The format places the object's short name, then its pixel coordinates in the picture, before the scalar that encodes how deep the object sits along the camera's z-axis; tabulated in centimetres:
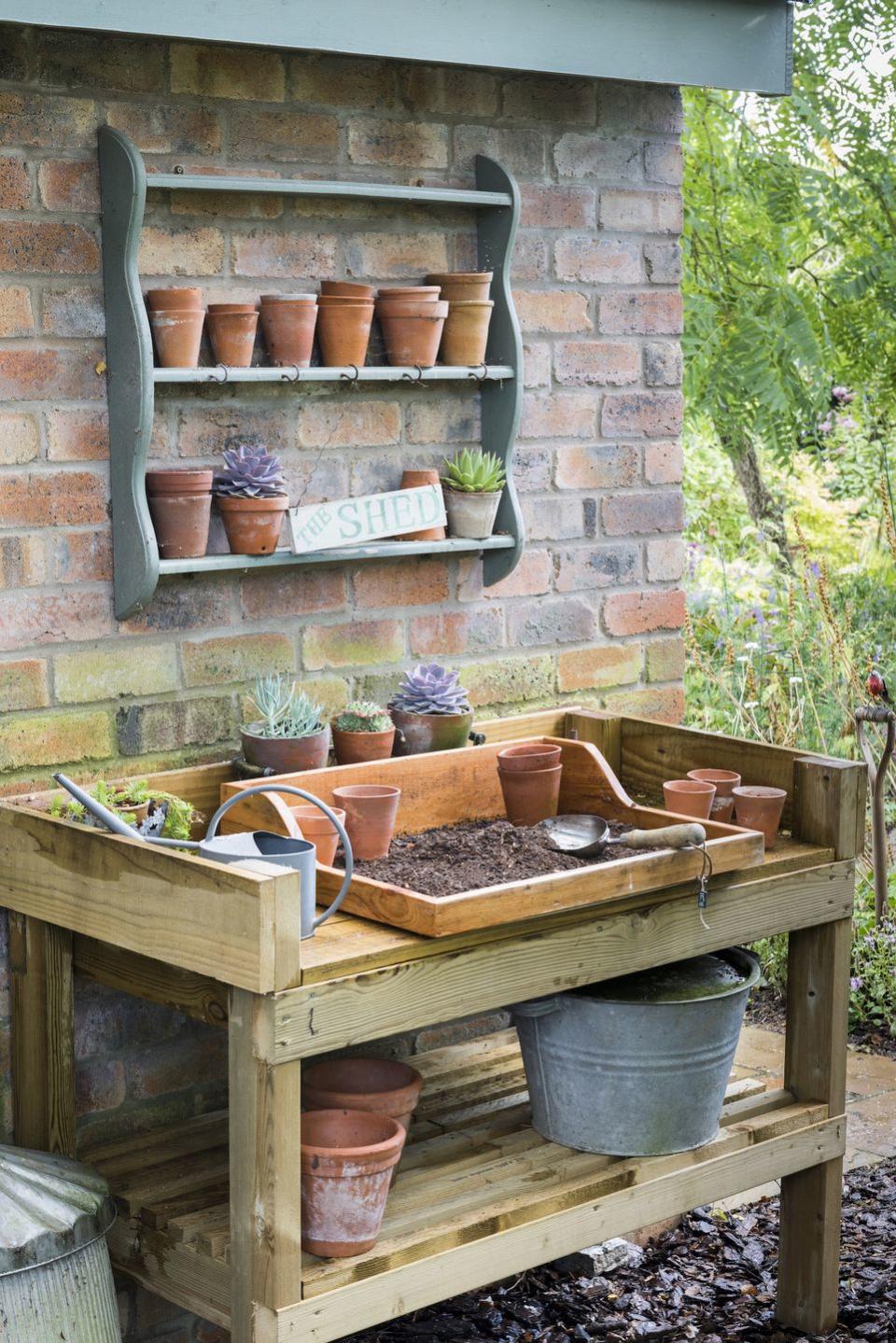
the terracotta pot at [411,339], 278
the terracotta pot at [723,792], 280
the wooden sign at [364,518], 270
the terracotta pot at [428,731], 281
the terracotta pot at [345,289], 273
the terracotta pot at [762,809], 275
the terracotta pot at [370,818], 246
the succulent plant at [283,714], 267
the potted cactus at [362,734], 273
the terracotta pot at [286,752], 265
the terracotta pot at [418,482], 287
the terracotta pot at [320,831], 242
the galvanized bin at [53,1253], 210
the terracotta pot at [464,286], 285
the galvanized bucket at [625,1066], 252
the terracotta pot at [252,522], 261
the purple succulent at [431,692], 283
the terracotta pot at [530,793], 274
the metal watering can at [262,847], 215
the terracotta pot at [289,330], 264
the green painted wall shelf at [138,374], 245
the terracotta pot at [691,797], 273
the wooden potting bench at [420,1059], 206
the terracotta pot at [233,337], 258
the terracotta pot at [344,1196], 218
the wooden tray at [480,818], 221
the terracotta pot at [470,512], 290
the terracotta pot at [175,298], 251
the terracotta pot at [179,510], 255
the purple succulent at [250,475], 261
